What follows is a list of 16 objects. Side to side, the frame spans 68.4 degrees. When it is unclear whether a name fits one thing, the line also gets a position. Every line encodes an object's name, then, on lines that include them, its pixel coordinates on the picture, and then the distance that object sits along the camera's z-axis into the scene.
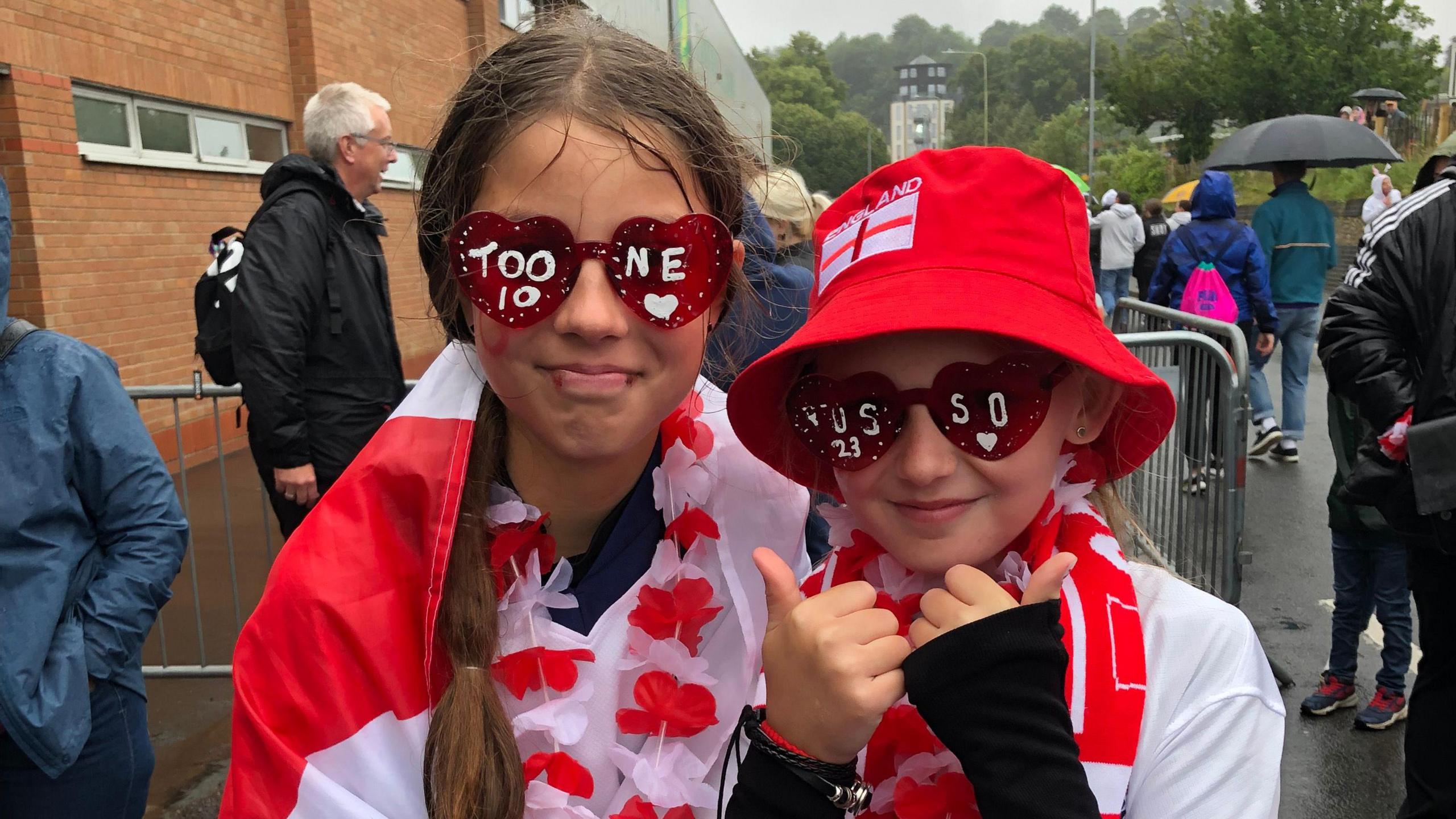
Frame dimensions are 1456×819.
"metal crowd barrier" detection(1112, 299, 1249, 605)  4.14
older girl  1.35
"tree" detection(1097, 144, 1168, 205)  37.34
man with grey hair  3.94
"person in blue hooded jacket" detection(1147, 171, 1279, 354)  7.39
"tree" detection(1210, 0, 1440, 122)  29.44
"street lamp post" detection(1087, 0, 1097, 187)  30.17
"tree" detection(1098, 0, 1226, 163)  34.03
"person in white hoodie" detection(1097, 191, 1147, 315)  13.88
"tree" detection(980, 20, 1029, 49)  178.38
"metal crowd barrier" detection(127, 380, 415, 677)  4.50
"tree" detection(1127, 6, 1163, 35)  161.00
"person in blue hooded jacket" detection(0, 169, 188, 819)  2.24
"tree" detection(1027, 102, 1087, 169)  64.12
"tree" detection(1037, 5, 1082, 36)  177.25
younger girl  1.12
